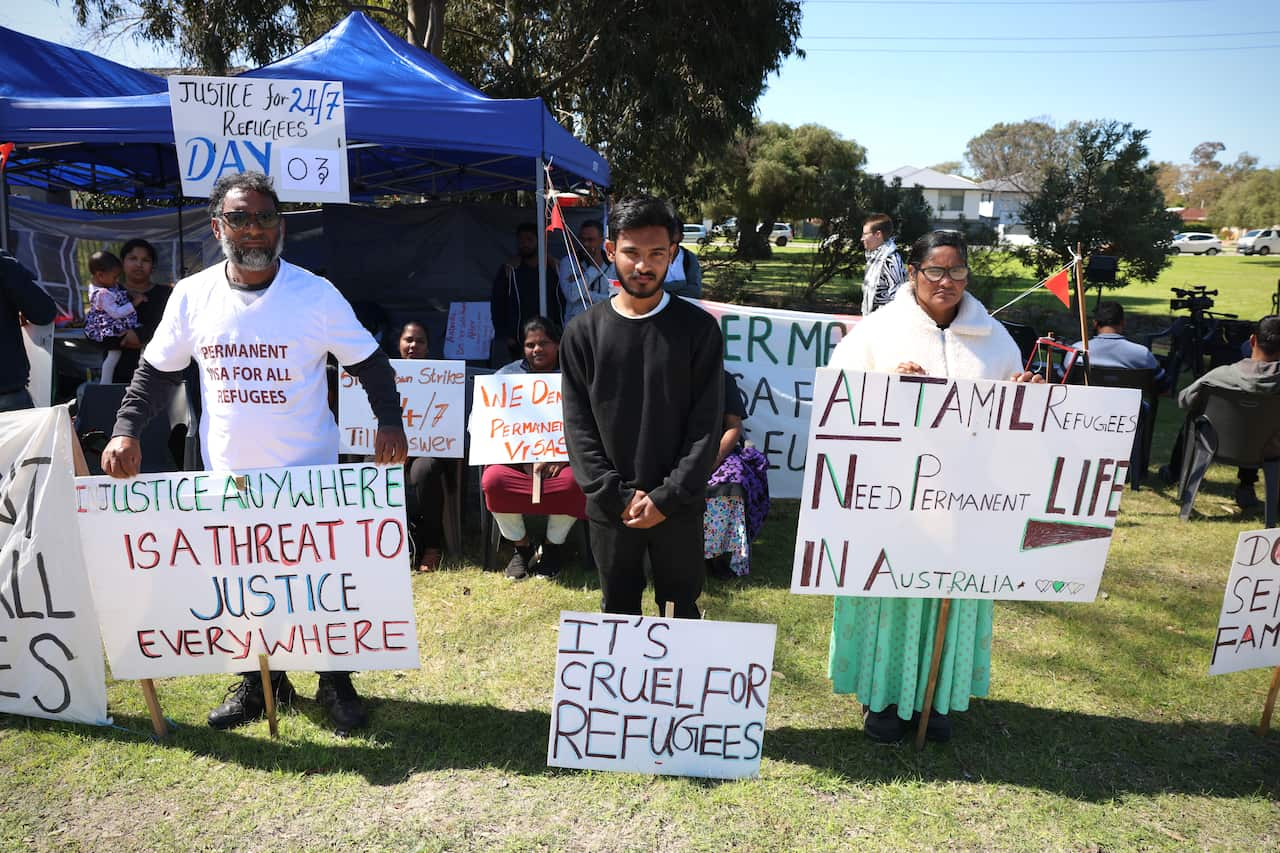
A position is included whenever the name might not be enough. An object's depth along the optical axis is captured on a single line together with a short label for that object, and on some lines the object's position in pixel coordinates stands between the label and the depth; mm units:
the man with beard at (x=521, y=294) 8508
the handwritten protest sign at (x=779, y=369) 6227
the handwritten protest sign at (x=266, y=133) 5273
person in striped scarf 6836
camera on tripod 9625
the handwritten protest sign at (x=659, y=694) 2832
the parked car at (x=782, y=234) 40062
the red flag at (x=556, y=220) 5957
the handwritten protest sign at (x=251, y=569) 2932
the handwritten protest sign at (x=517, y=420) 4773
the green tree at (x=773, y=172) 27125
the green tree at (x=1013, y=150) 68500
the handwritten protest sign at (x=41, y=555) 3082
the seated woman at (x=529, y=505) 4762
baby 5703
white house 78688
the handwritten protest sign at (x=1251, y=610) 3119
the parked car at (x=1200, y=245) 48938
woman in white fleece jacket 2881
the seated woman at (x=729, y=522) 4832
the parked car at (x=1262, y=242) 45156
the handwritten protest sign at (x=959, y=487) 2854
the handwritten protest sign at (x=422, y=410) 5180
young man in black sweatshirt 2680
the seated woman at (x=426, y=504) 5102
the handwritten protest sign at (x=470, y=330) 9711
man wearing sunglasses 2811
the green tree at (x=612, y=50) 12031
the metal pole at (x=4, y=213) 6188
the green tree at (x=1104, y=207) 15477
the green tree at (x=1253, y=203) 51500
